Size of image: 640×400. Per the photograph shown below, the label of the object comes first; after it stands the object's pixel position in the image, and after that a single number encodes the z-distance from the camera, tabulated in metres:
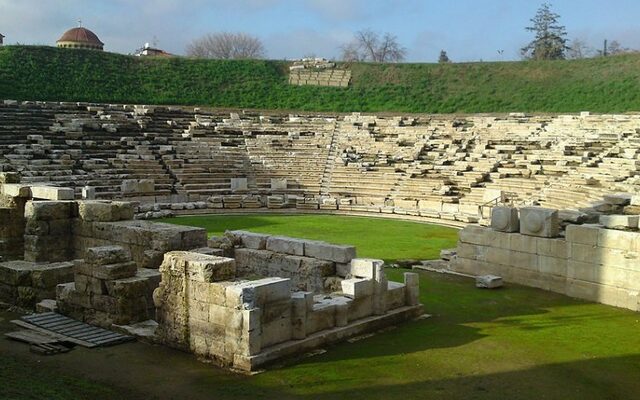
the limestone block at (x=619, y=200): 16.23
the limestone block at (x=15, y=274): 12.96
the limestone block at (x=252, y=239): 13.36
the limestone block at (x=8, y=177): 16.98
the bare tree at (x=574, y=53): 61.77
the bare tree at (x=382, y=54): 78.38
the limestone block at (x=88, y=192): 23.91
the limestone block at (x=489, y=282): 14.37
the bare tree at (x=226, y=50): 87.56
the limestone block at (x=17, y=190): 16.08
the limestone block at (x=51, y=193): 15.63
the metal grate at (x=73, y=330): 10.58
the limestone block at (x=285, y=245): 12.76
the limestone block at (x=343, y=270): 11.95
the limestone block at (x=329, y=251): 11.98
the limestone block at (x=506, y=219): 15.07
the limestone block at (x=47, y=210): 14.44
